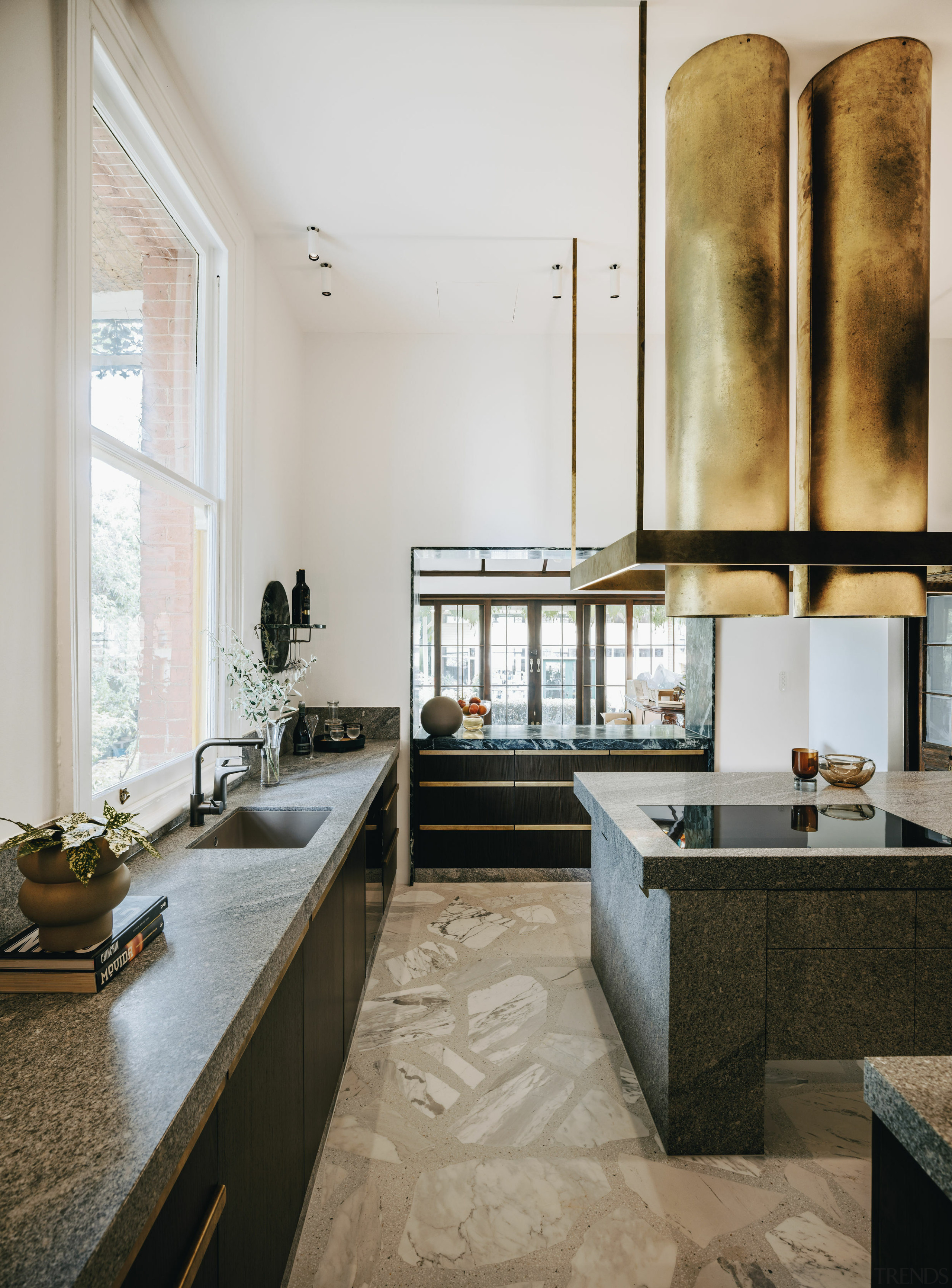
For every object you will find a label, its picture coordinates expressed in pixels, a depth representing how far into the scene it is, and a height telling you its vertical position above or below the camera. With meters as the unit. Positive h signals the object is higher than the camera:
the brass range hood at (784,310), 1.79 +0.90
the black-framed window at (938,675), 4.31 -0.21
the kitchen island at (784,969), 1.80 -0.89
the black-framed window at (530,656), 7.95 -0.19
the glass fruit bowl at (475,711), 4.40 -0.50
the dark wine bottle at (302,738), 3.51 -0.52
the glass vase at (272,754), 2.72 -0.47
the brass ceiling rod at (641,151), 1.59 +1.15
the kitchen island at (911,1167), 0.72 -0.60
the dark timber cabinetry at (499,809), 4.02 -1.01
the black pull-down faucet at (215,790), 2.08 -0.48
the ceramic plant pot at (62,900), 1.12 -0.44
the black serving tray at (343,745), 3.68 -0.58
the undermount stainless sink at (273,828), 2.36 -0.67
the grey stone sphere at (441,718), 4.05 -0.47
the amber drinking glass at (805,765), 2.59 -0.47
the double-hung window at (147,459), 1.89 +0.57
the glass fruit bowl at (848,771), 2.54 -0.49
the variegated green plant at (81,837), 1.14 -0.35
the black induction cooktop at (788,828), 1.91 -0.57
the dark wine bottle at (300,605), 3.74 +0.19
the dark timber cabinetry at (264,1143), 0.89 -0.87
